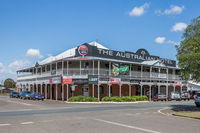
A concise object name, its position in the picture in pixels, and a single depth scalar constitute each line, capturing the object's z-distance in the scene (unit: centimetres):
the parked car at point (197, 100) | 2581
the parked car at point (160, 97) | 3838
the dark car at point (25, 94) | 4072
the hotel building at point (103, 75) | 3519
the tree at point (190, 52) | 2009
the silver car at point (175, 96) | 4006
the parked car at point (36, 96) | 3809
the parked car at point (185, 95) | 4179
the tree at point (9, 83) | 10270
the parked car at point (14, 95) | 4736
